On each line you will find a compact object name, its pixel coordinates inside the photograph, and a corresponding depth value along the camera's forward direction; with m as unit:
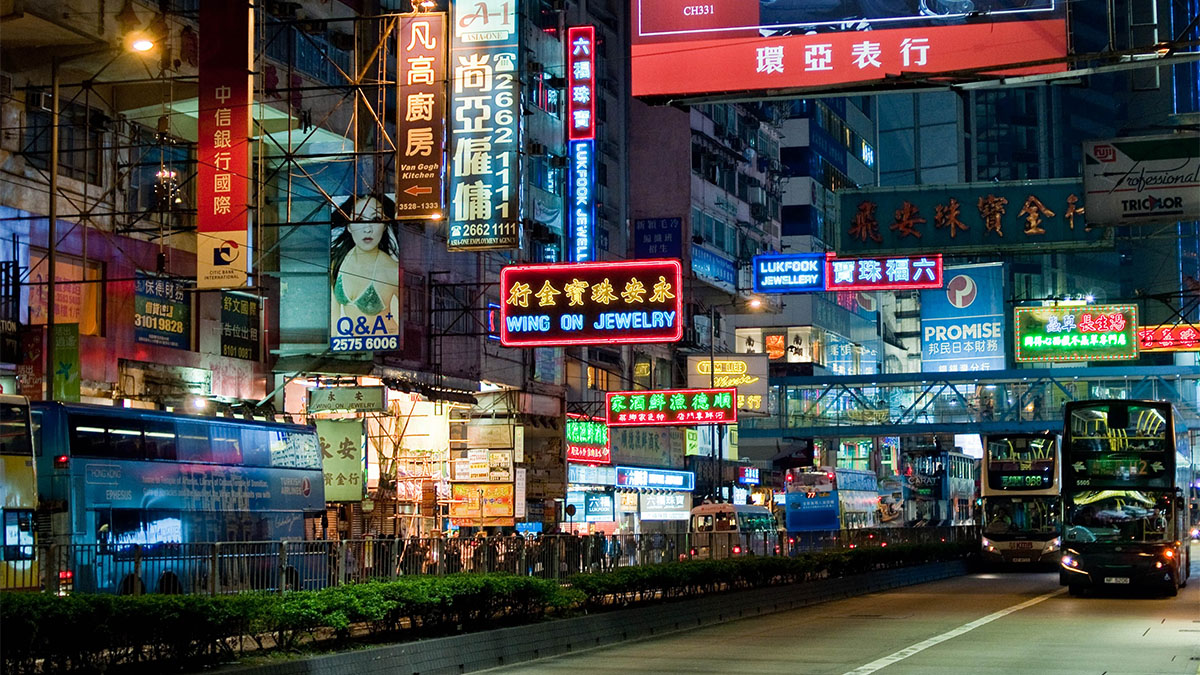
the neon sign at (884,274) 35.09
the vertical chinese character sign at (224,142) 26.59
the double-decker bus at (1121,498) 33.47
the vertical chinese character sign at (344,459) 35.97
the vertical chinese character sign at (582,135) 40.59
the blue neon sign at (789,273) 37.06
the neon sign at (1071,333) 48.75
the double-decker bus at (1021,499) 47.22
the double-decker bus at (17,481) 21.45
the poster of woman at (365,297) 34.84
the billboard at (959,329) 66.19
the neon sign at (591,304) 32.16
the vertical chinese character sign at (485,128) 30.70
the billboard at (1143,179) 23.67
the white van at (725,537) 33.16
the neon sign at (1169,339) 48.22
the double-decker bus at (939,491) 73.06
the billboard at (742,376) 58.34
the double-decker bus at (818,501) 59.69
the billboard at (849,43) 16.08
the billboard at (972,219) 29.23
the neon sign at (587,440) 50.03
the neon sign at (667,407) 47.66
